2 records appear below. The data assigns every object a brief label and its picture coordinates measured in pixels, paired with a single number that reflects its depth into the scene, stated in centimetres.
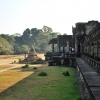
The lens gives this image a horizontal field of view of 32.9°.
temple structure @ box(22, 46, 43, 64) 5234
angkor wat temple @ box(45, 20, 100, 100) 849
